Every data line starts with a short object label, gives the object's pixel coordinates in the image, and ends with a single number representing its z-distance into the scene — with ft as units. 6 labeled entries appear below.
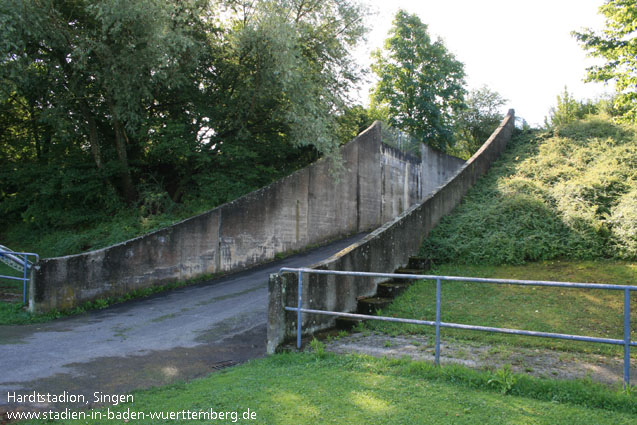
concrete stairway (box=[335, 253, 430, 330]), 24.30
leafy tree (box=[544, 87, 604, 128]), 67.35
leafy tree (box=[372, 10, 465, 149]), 98.12
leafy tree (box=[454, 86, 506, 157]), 115.03
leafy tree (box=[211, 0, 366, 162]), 46.44
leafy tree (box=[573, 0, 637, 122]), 43.96
